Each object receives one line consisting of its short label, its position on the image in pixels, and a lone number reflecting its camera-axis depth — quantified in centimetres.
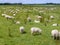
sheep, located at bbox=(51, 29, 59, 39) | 1308
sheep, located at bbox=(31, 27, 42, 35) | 1423
